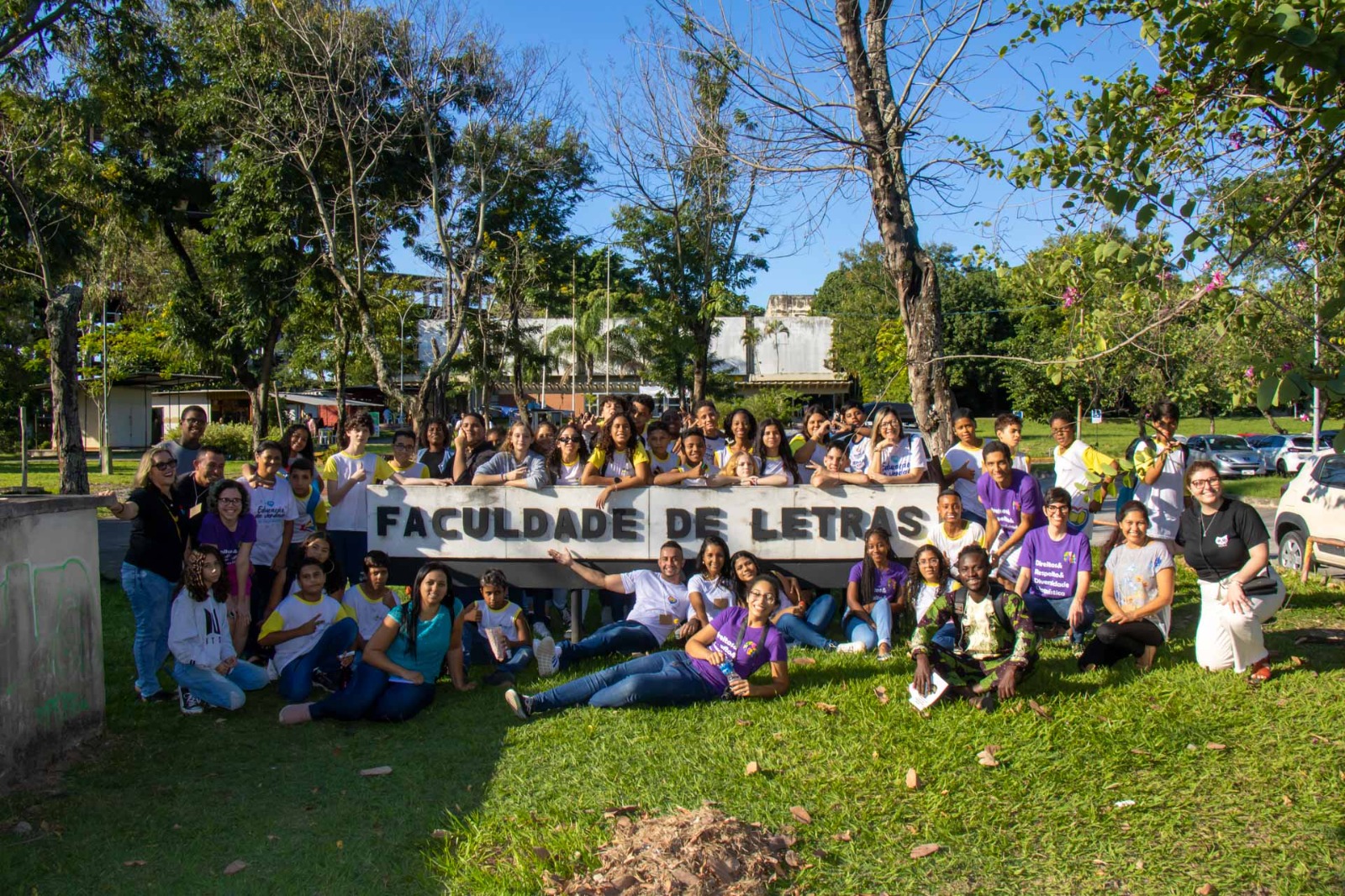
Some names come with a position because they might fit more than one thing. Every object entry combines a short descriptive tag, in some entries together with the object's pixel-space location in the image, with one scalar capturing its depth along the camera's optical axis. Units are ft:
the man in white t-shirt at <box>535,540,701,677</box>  22.68
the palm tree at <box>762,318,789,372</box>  122.72
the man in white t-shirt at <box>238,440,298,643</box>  24.00
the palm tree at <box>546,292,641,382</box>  112.06
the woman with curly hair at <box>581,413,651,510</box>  25.09
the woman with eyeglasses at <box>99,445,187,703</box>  20.80
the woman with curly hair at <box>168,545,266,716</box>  20.13
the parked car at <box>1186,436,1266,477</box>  90.99
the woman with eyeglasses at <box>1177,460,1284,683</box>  20.17
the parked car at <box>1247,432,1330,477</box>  88.79
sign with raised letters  25.12
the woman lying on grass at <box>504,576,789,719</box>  19.52
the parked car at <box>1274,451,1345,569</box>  32.09
